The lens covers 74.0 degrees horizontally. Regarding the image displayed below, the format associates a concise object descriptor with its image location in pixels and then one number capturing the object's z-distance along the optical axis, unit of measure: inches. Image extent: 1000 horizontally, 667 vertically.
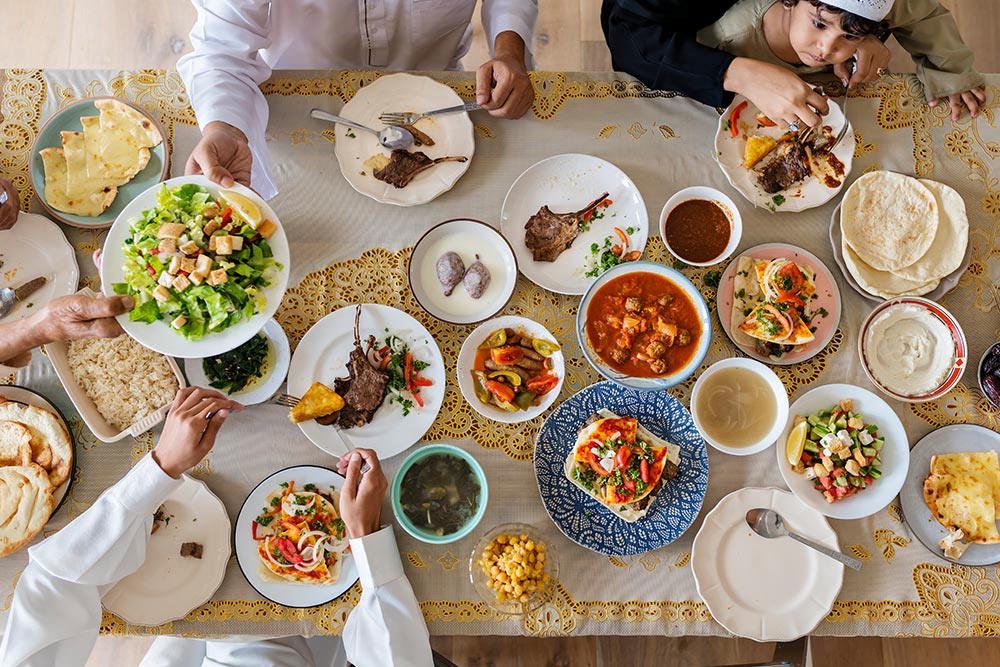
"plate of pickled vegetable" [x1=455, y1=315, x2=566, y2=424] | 90.2
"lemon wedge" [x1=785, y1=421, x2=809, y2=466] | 89.0
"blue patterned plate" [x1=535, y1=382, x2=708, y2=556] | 88.6
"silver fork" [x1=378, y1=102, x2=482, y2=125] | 97.1
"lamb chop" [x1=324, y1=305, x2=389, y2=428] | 89.4
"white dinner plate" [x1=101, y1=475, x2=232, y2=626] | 85.3
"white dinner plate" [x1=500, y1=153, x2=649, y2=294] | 95.4
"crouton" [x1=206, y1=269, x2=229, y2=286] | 75.5
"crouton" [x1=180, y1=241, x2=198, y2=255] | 76.2
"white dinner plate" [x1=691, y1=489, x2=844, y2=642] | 88.0
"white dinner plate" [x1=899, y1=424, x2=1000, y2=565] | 90.0
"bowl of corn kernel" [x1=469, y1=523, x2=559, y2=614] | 85.8
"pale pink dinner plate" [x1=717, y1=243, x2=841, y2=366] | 93.0
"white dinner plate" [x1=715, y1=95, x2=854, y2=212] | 96.7
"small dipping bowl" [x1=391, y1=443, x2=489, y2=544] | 87.0
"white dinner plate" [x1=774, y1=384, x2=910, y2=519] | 89.4
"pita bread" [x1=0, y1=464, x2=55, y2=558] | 84.3
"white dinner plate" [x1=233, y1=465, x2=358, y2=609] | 86.5
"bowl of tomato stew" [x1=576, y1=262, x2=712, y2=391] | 90.1
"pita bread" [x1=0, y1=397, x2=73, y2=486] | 86.8
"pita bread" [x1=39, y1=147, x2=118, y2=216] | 92.1
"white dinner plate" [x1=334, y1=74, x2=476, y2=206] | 96.2
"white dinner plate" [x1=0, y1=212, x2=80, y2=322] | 91.6
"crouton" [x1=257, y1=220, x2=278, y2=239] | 79.2
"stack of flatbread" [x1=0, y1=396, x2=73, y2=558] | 84.4
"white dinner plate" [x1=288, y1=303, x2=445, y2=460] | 90.0
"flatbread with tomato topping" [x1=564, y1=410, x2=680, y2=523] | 87.0
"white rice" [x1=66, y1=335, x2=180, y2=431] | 87.1
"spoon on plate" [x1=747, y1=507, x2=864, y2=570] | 86.7
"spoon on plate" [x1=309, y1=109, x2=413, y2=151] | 95.3
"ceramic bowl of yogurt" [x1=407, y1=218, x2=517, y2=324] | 92.9
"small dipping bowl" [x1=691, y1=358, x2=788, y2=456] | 89.5
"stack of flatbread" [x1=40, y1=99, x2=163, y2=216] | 92.3
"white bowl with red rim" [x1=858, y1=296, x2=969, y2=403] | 91.4
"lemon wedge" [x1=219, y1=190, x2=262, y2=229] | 78.0
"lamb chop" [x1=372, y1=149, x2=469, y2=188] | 95.7
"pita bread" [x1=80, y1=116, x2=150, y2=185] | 93.0
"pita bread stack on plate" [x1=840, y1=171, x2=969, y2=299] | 94.0
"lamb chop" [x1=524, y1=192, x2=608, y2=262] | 95.0
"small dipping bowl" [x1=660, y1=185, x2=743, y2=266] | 94.1
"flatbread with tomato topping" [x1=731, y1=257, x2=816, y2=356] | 90.2
